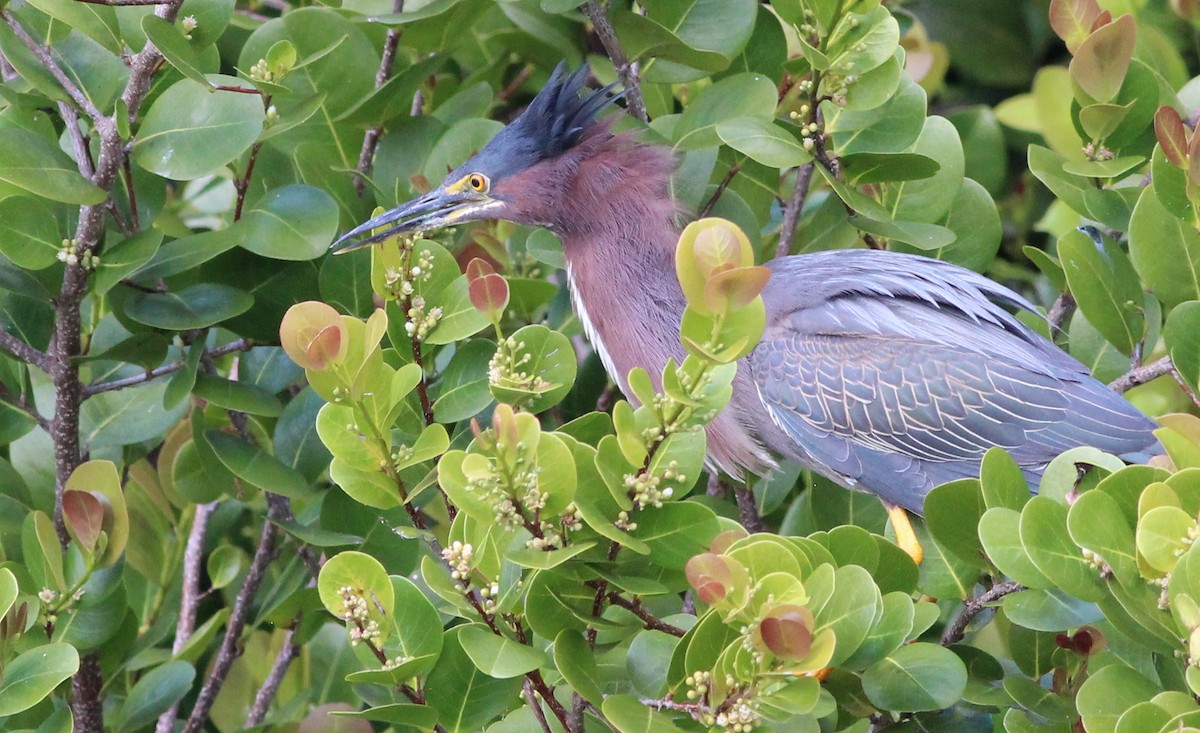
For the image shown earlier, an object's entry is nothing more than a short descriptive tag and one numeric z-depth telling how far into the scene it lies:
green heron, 6.68
